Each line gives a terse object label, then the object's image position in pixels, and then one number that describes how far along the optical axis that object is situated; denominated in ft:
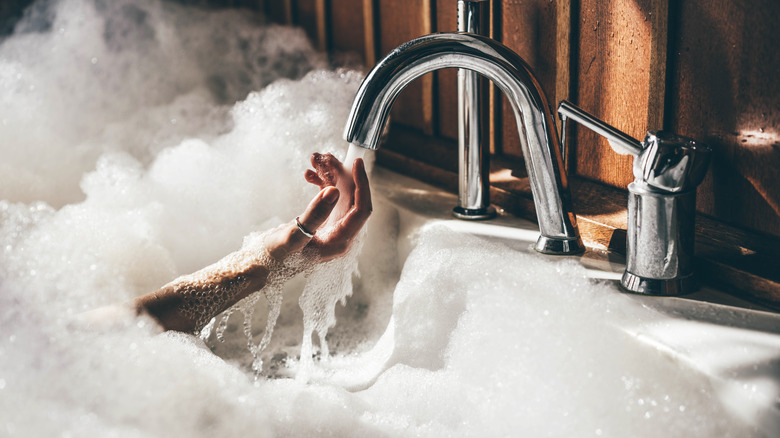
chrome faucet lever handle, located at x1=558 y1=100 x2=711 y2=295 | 2.44
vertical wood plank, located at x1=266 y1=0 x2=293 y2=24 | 6.03
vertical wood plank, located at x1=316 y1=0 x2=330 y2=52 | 5.52
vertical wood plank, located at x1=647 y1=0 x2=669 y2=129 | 2.82
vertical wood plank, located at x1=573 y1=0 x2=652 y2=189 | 3.00
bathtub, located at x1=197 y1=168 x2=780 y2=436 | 2.23
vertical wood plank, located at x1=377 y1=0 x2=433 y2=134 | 4.50
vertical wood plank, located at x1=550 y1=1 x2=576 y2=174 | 3.33
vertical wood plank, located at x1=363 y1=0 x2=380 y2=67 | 4.92
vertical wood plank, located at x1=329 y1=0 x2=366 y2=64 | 5.23
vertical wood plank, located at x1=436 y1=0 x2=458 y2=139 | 4.19
